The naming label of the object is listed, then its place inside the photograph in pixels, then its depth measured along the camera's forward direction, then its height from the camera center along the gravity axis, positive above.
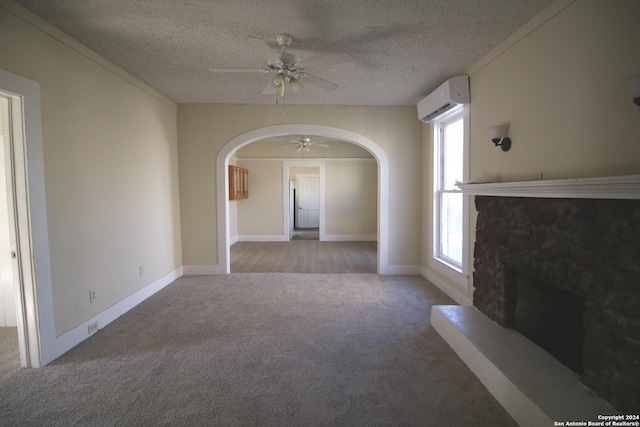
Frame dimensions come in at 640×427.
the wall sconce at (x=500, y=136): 2.58 +0.49
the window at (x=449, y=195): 3.69 -0.03
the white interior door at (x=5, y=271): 2.67 -0.65
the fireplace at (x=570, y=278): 1.43 -0.54
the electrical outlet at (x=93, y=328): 2.72 -1.19
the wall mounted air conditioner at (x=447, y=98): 3.22 +1.08
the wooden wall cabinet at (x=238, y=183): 6.59 +0.31
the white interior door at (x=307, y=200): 10.91 -0.20
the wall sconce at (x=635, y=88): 1.42 +0.49
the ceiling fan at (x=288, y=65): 2.43 +1.16
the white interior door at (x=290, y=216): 8.51 -0.62
